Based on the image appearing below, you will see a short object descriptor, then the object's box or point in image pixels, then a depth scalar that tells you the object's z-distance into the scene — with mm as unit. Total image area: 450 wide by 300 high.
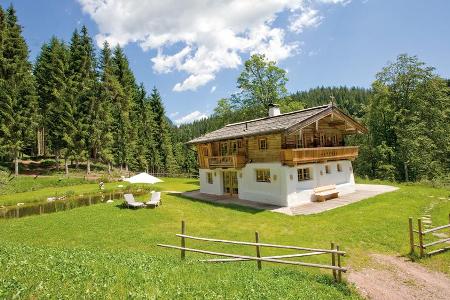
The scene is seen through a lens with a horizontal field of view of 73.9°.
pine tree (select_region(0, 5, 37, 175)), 39406
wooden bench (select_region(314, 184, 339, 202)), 23891
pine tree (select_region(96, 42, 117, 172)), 46656
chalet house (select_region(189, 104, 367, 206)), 22953
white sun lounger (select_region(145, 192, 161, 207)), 23050
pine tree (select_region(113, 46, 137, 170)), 51094
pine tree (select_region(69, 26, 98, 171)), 44188
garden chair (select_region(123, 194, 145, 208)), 22709
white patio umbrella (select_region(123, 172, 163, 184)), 25331
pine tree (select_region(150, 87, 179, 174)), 60969
